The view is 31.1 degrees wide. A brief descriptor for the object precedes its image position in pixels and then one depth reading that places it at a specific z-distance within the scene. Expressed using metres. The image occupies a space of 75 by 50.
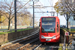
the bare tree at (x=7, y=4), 30.26
